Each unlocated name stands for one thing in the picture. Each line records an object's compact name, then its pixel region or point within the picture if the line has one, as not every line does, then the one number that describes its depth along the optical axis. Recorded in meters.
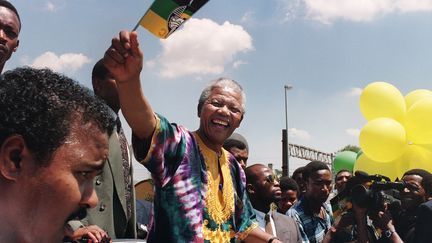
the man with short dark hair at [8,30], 2.23
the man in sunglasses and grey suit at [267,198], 3.88
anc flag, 1.77
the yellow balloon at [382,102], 5.98
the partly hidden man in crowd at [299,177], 5.81
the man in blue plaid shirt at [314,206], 4.37
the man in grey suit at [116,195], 1.96
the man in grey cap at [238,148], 4.08
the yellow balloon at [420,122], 5.59
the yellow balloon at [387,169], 5.83
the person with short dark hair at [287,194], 5.15
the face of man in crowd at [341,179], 5.87
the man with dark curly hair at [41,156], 0.93
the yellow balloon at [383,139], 5.56
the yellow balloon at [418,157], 5.62
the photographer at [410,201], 4.44
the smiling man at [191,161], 1.64
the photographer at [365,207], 3.59
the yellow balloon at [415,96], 6.22
